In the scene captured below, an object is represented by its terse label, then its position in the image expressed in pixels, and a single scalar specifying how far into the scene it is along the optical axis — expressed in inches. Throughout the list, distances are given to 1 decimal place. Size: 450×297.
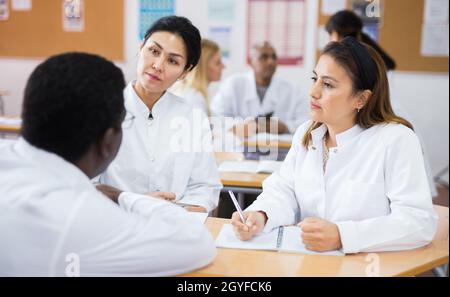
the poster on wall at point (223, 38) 211.3
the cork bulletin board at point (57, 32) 215.9
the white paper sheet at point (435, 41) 193.3
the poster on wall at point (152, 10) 213.8
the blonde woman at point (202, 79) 145.3
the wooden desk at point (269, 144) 136.2
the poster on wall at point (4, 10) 221.6
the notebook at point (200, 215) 68.7
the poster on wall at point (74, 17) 216.5
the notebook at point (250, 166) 109.7
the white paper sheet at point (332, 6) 198.7
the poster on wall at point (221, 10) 209.0
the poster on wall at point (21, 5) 219.1
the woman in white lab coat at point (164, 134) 80.0
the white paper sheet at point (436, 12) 191.8
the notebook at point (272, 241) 58.5
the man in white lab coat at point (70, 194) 42.8
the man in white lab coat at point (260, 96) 169.3
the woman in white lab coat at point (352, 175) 59.9
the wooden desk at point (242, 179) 101.6
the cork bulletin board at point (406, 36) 192.7
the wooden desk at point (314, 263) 53.0
